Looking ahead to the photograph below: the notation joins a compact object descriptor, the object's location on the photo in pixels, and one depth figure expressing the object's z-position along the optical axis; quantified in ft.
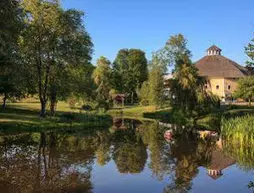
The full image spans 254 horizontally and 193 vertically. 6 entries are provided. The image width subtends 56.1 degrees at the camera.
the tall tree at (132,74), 210.65
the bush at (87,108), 129.05
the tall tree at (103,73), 202.14
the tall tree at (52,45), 83.12
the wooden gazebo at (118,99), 185.52
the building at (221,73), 166.98
